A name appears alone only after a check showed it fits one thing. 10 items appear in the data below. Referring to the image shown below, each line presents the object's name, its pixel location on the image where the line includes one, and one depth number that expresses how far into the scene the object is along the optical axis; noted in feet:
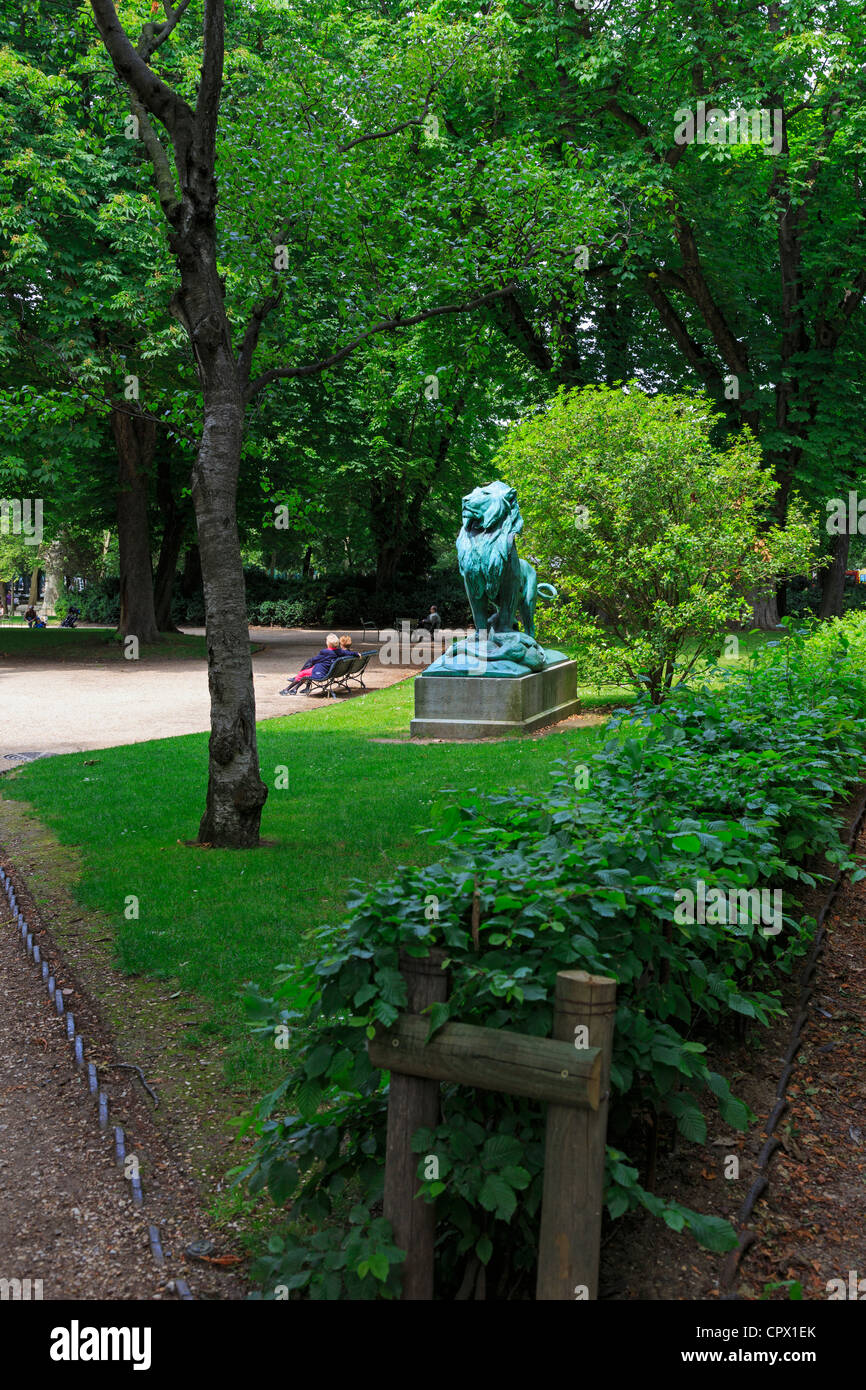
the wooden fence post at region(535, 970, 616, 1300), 8.52
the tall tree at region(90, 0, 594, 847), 25.23
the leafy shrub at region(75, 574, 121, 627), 158.30
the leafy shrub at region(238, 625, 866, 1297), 9.07
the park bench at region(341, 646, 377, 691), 69.26
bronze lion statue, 46.57
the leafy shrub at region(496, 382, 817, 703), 46.32
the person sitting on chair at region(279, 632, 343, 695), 67.67
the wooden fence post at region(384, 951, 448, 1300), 9.12
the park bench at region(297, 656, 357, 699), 67.05
